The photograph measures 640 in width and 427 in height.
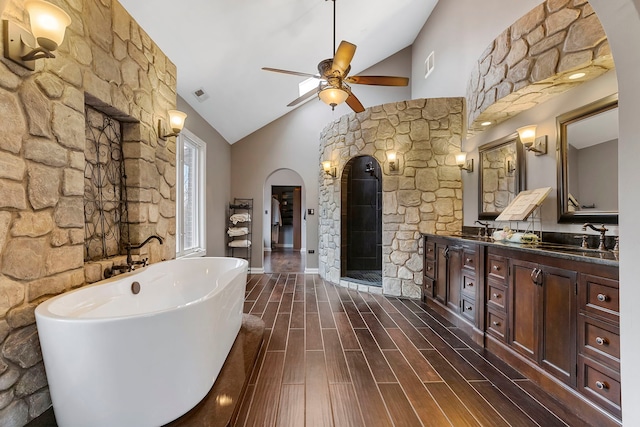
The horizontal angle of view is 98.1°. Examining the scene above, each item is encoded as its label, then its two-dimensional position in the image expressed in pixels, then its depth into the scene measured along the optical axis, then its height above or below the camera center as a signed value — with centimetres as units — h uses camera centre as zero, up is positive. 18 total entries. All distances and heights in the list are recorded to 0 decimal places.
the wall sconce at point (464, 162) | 382 +71
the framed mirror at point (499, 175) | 296 +45
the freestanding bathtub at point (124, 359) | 128 -72
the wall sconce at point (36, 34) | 135 +90
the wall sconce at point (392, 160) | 417 +80
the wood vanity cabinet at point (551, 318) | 153 -74
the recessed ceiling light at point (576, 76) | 214 +107
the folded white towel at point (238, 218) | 557 -9
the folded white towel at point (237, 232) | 550 -37
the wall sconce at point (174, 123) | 276 +91
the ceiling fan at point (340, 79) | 252 +140
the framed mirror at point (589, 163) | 204 +40
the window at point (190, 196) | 411 +29
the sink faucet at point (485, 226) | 337 -16
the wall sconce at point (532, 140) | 259 +69
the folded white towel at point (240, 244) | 548 -60
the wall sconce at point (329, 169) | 487 +78
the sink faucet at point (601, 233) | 193 -14
